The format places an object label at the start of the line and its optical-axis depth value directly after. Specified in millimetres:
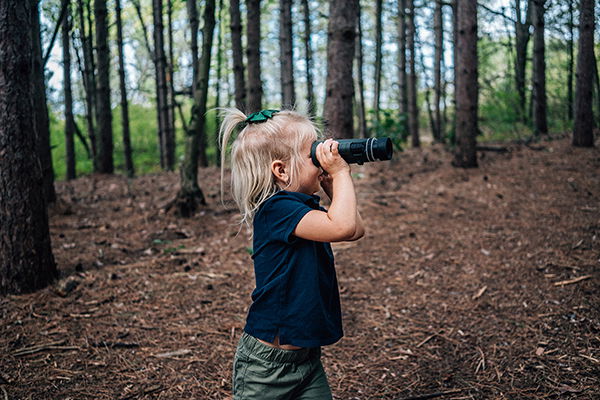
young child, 1700
